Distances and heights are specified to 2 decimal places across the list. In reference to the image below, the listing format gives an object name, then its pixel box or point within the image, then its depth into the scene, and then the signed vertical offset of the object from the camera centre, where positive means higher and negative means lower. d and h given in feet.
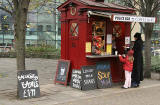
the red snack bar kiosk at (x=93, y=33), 28.14 +1.31
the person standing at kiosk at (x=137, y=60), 29.63 -1.96
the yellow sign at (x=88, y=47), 28.14 -0.37
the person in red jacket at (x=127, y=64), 28.66 -2.42
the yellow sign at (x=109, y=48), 30.29 -0.57
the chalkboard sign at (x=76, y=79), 27.53 -4.00
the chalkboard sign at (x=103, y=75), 28.63 -3.68
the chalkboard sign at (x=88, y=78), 27.16 -3.81
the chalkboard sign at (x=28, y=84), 23.03 -3.88
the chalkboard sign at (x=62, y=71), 29.86 -3.44
